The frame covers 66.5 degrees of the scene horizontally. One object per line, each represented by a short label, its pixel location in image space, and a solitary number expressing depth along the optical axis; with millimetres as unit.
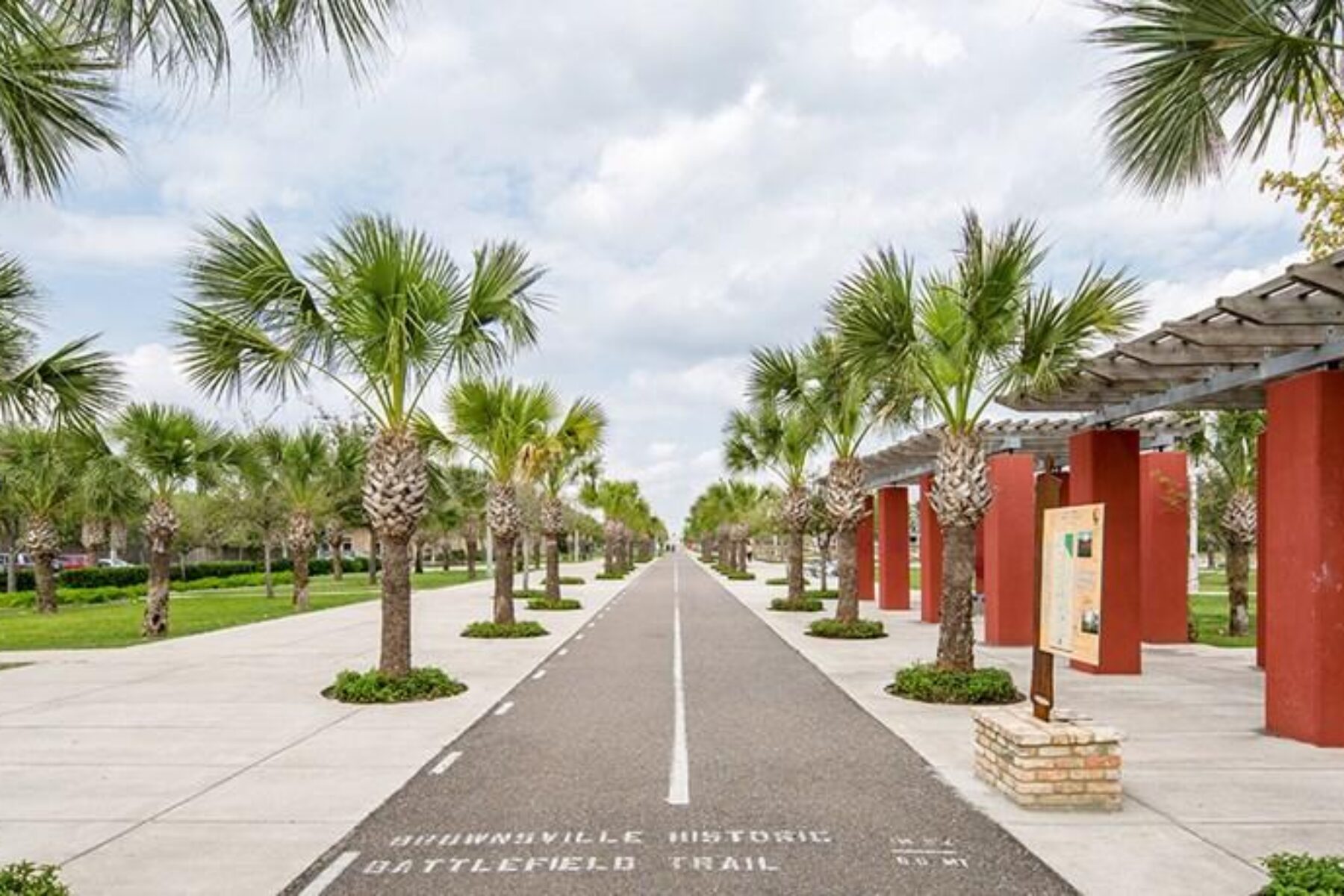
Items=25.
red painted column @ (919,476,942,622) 25422
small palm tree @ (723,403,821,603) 28016
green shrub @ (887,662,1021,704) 12305
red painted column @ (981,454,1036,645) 19219
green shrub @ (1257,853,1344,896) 4914
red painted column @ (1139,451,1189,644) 19469
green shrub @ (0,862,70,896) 4916
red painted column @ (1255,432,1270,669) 12356
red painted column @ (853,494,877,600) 35656
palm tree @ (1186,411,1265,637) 21453
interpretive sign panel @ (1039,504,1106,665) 7559
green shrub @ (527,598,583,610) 29438
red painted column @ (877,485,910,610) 29422
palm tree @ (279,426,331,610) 31406
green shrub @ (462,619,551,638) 21078
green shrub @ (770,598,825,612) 28828
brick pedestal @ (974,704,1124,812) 7375
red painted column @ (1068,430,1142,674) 15078
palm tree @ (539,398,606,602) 23859
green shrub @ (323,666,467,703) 12688
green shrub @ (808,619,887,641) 20719
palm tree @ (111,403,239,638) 21453
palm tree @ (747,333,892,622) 20891
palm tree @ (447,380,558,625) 20922
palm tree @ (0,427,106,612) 28719
